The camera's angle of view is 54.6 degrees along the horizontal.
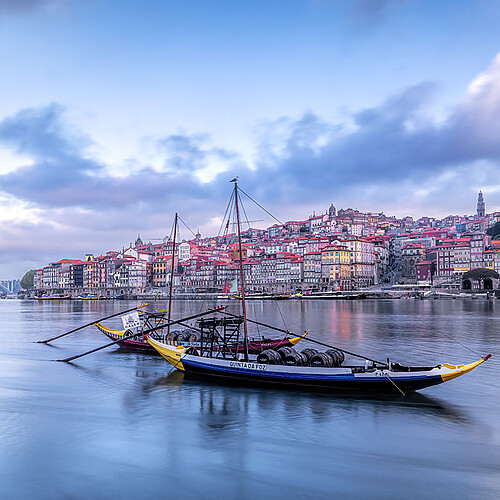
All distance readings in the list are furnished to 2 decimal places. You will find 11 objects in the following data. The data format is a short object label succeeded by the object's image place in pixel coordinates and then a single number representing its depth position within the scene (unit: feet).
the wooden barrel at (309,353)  55.86
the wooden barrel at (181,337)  77.12
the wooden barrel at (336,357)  54.19
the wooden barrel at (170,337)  75.57
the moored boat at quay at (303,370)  48.03
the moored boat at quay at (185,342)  75.10
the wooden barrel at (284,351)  55.25
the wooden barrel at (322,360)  52.85
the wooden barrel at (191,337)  76.48
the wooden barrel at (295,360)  53.93
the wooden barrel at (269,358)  54.54
